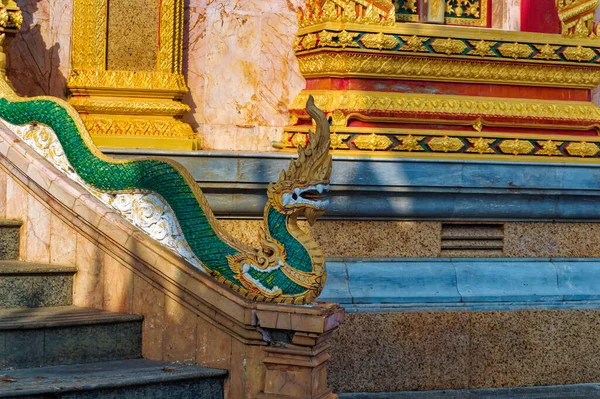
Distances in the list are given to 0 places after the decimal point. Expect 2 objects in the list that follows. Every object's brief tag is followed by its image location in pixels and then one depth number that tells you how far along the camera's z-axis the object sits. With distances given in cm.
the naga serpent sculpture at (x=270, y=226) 617
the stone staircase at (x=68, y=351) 570
